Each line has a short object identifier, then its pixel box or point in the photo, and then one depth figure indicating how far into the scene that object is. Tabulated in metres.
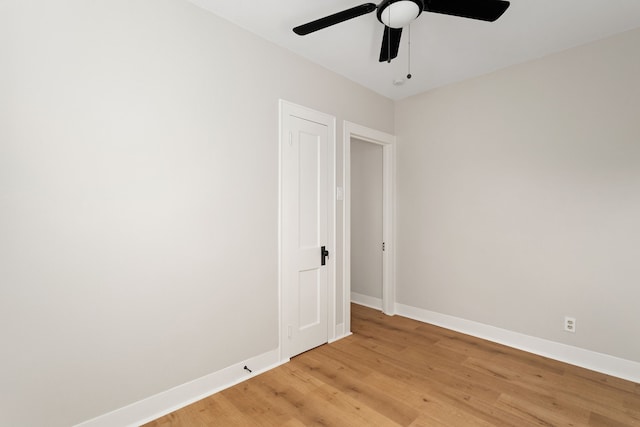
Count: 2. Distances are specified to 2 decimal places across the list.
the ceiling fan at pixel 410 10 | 1.60
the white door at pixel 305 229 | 2.71
